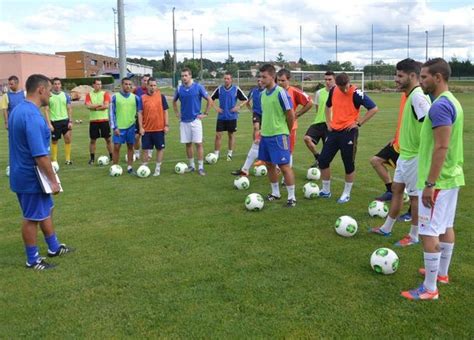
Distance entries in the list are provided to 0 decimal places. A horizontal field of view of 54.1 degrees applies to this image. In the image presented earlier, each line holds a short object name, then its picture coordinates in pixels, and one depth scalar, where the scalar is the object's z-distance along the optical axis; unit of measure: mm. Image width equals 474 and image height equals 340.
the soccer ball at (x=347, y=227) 6234
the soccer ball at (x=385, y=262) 4988
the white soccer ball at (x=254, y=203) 7555
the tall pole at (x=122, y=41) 23422
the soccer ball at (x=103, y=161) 12102
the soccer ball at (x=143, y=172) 10523
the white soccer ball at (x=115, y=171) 10703
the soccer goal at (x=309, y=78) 43831
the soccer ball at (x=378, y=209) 7145
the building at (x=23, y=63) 65125
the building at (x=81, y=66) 91781
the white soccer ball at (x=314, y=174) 10000
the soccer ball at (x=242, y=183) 9172
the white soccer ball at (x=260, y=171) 10477
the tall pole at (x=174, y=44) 55809
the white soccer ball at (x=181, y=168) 10938
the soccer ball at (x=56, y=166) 11398
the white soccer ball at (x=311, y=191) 8266
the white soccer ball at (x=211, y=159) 12156
